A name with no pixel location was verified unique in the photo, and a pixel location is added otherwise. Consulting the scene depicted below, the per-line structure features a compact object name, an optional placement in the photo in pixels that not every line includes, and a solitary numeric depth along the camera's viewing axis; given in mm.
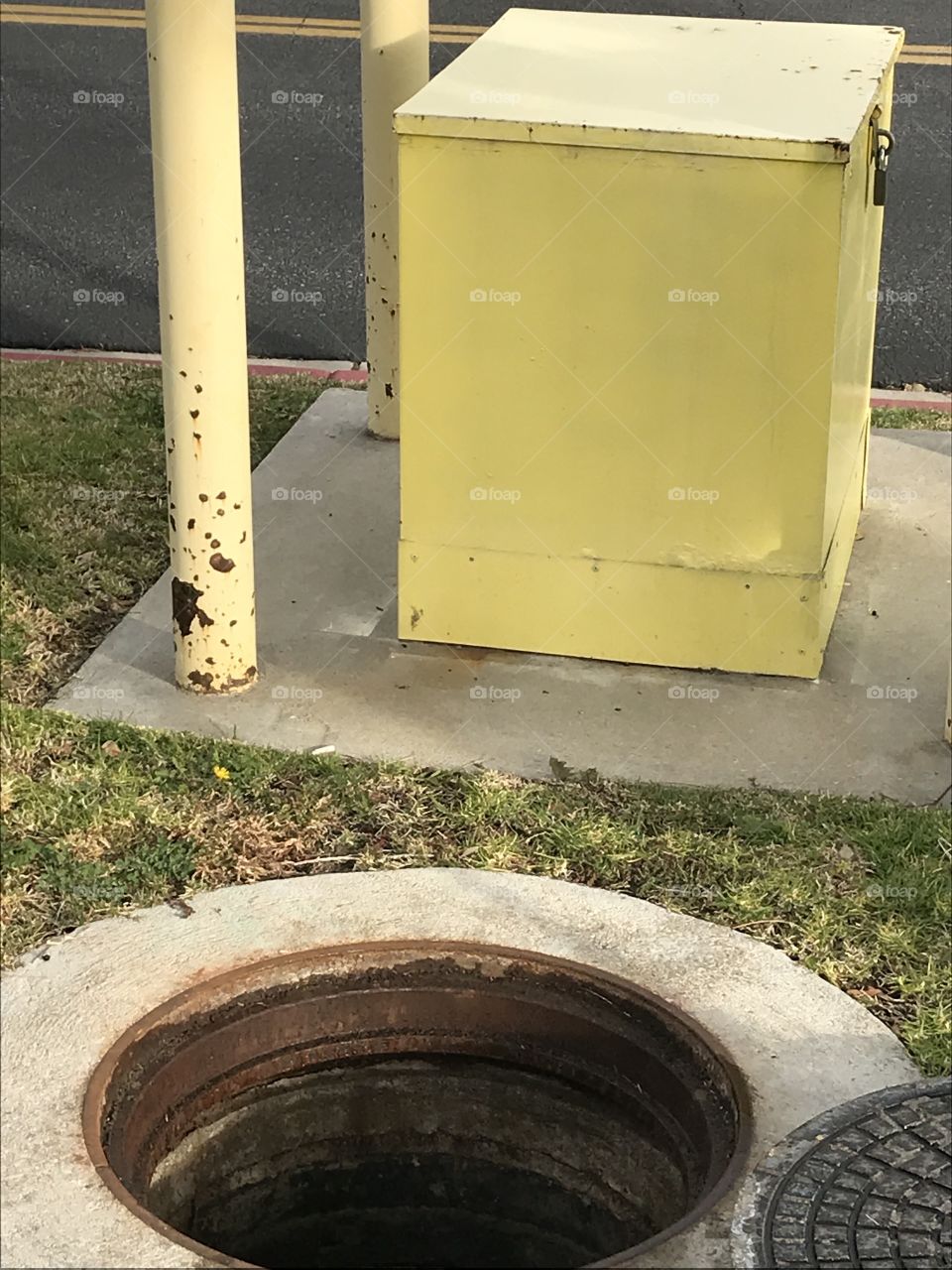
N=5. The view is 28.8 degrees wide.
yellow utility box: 4758
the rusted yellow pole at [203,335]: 4465
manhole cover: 3074
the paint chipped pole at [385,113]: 6082
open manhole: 3658
